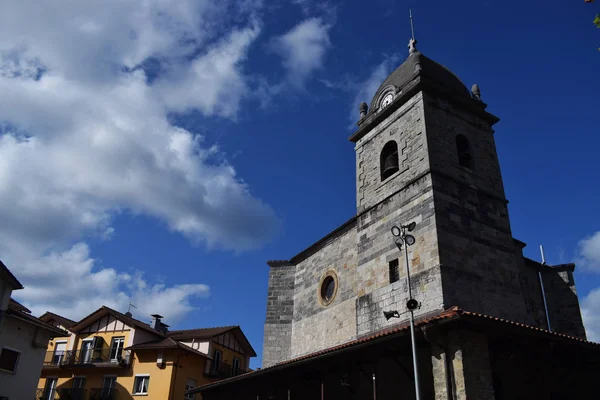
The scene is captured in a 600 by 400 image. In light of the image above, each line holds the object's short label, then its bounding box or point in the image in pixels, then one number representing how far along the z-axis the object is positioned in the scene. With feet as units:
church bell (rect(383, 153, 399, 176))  59.62
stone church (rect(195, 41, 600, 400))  39.50
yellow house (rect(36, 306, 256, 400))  86.79
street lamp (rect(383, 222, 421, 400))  33.47
